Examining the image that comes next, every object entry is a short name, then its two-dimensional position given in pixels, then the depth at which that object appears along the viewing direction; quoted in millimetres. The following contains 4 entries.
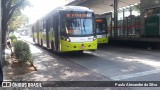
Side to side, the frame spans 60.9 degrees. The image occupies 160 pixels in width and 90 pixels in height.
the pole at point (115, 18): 13531
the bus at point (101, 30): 12957
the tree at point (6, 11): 8138
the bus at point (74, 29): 8169
